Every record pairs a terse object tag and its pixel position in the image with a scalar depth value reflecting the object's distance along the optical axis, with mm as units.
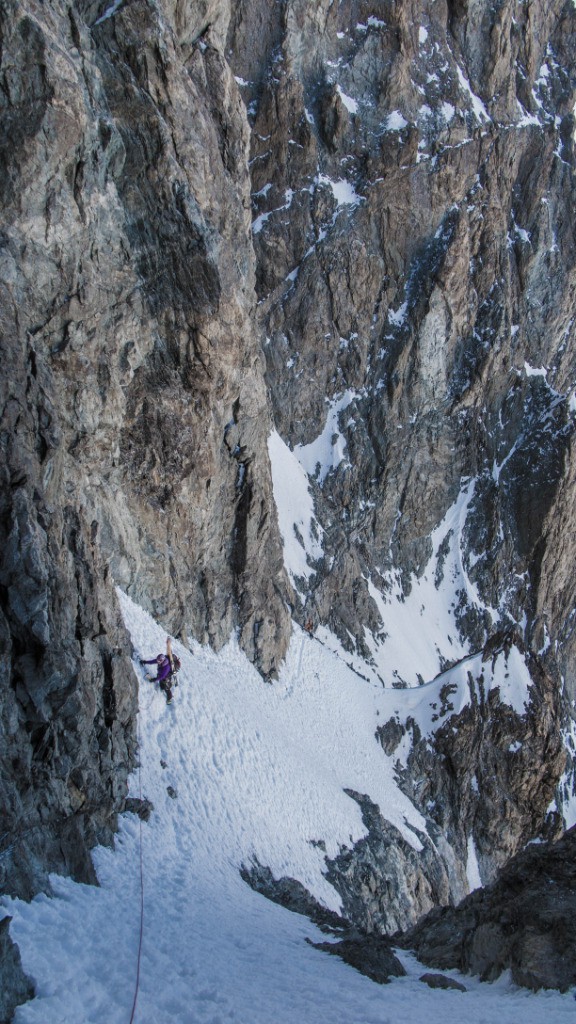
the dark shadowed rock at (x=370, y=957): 10625
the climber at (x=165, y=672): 17453
